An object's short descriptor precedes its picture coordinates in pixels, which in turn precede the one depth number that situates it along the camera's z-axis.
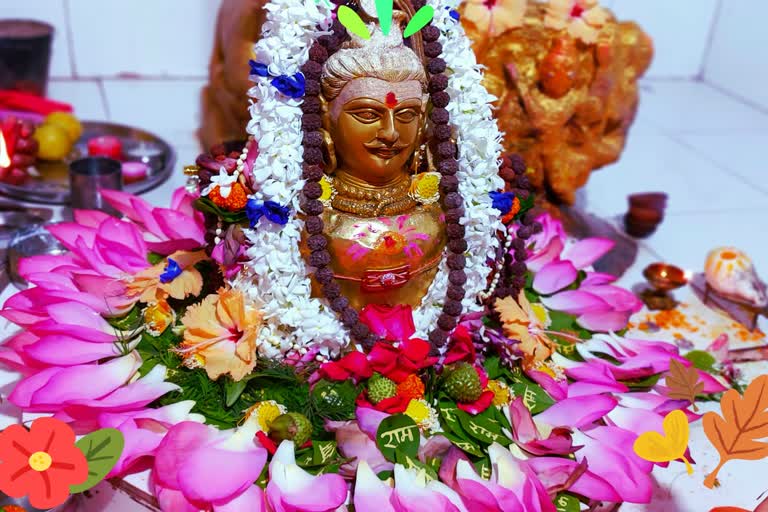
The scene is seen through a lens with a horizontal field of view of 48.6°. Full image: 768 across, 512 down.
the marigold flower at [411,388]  1.41
